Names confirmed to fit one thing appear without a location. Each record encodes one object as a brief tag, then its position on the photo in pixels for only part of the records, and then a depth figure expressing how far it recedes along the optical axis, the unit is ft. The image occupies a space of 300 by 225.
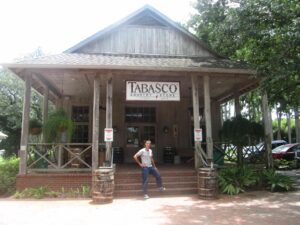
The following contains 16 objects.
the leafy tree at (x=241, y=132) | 36.50
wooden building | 33.24
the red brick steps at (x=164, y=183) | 31.24
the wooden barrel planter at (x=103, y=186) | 27.76
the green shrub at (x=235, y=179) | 31.50
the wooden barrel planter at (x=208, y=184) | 29.14
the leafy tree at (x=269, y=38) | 31.76
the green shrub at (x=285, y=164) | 57.72
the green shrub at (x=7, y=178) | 32.40
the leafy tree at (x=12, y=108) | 79.97
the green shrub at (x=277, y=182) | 32.12
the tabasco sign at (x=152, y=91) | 34.30
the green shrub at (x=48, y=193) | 30.27
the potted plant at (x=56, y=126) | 33.01
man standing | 30.32
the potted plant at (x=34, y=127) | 36.11
